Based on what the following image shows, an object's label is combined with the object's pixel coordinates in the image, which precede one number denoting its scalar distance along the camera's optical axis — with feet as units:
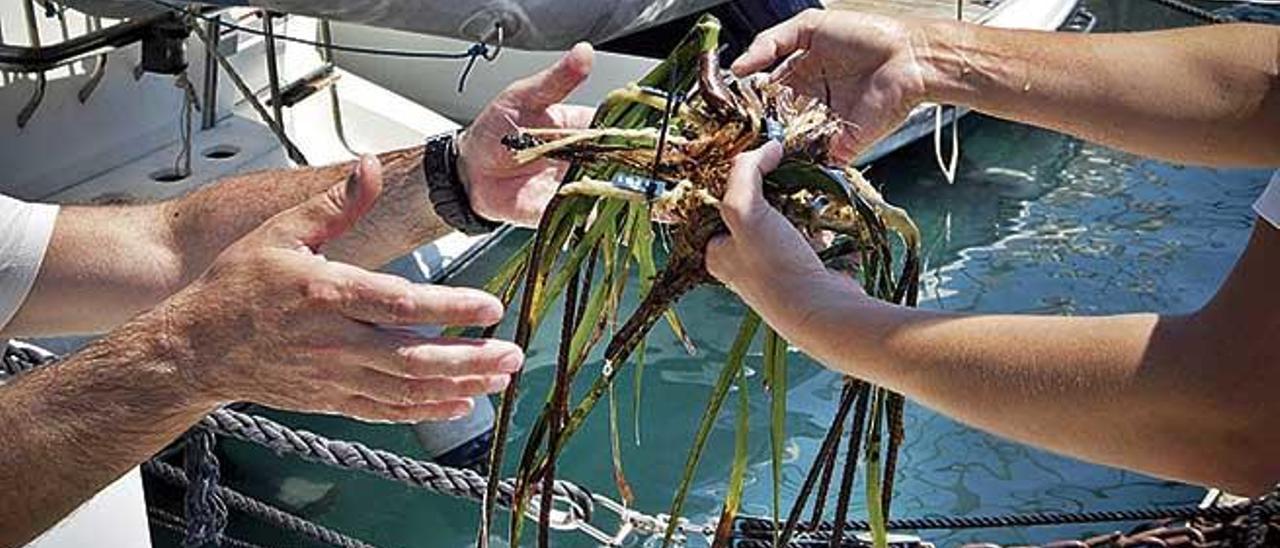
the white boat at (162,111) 15.15
